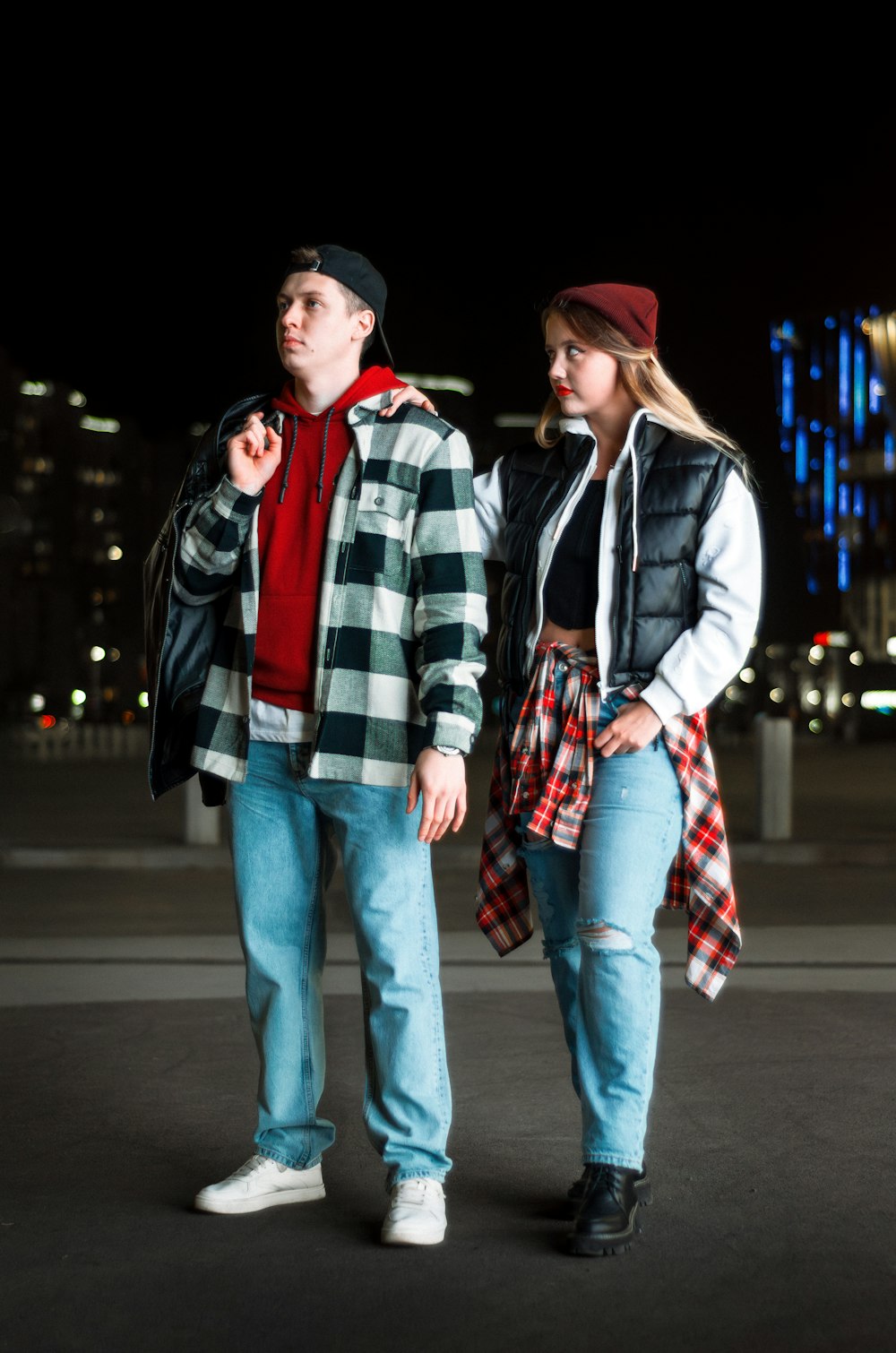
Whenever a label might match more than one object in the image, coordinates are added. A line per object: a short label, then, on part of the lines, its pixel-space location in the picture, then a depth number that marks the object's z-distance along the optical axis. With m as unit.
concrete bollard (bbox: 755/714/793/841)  13.55
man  3.70
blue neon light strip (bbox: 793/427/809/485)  137.25
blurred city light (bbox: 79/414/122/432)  156.62
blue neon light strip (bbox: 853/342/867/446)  114.69
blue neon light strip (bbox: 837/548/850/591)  99.50
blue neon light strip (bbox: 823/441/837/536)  130.62
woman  3.70
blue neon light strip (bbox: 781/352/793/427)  140.50
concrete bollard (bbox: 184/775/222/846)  13.08
